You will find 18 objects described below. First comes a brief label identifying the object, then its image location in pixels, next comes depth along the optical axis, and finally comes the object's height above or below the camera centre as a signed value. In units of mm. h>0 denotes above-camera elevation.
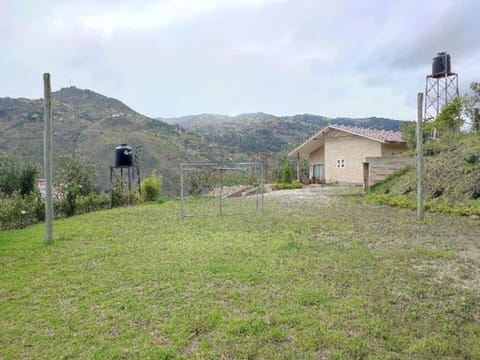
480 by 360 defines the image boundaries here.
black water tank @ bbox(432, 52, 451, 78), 22281 +6469
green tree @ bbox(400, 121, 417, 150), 18598 +1845
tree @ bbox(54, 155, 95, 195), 12624 -8
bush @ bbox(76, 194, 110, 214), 10784 -947
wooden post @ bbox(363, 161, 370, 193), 14328 -222
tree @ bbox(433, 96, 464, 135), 14177 +2051
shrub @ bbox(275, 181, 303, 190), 19467 -872
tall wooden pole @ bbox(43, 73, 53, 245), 6328 +379
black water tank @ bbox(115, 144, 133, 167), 13084 +619
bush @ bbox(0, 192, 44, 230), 8234 -892
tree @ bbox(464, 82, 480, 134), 13133 +2276
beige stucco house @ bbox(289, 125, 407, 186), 20031 +1216
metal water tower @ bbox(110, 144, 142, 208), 12984 +184
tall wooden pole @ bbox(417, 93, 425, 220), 8039 +174
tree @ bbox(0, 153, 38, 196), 10891 -49
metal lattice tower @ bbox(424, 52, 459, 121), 21617 +5327
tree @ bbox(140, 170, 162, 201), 13789 -615
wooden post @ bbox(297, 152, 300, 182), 24064 +82
